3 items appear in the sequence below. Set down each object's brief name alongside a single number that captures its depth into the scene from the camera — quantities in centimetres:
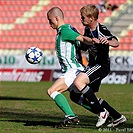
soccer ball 1827
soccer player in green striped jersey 1560
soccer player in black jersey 1548
